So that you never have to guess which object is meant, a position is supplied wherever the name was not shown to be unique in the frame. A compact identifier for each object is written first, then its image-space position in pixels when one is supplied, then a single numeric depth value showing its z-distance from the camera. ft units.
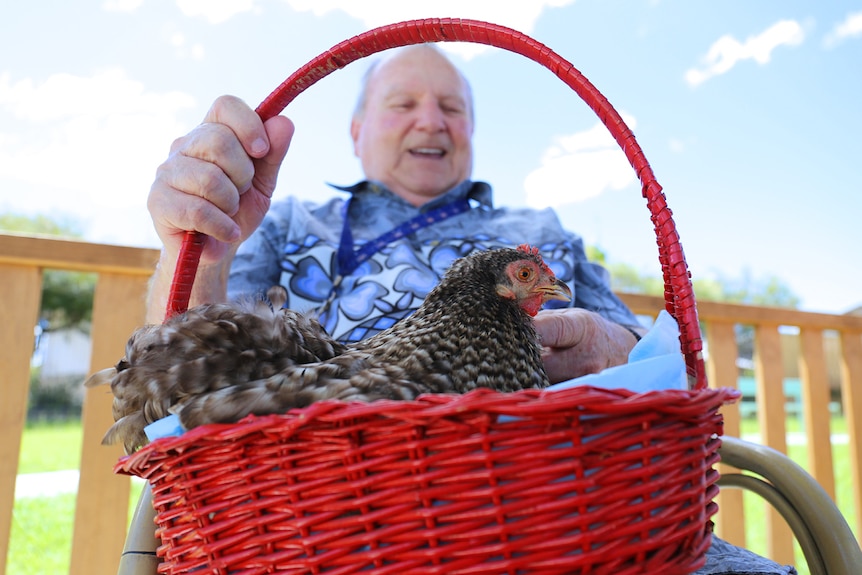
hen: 1.65
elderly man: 2.17
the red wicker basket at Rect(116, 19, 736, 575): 1.30
